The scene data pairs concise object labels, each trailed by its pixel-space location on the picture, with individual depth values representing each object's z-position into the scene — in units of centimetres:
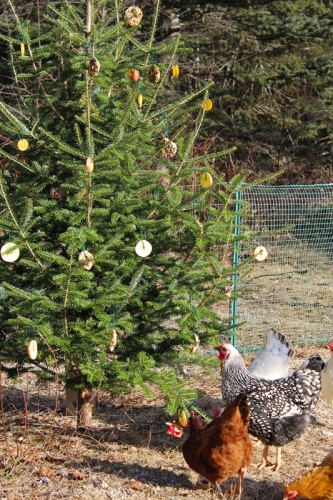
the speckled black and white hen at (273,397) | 925
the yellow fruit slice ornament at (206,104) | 915
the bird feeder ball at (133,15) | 892
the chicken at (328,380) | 1007
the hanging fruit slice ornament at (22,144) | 834
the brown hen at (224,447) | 809
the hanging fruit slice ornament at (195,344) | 917
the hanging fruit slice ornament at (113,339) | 853
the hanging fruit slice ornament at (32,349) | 804
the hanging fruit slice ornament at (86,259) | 824
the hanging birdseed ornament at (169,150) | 944
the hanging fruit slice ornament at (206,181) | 909
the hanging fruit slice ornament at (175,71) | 898
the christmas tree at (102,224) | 839
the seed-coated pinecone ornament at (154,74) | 900
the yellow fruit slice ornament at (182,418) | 916
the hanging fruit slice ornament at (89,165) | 791
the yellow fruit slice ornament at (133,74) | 889
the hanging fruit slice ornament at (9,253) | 800
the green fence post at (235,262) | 1330
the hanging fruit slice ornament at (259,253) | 945
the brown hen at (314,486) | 749
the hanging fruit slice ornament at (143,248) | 848
